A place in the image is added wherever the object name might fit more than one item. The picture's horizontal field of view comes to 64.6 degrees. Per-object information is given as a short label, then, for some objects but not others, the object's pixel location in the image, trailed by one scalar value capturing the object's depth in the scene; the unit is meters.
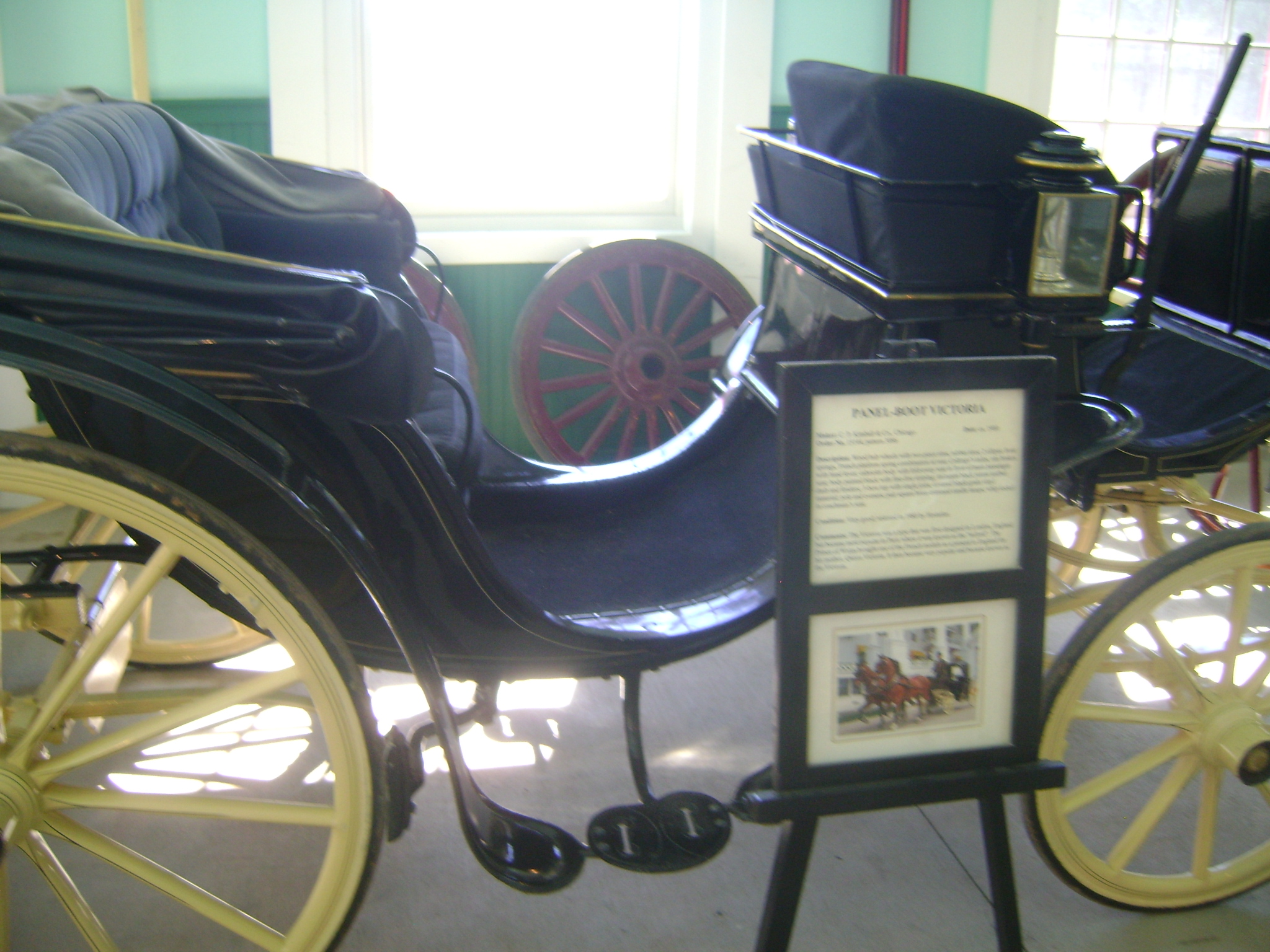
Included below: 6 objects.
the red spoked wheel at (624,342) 3.27
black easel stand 1.20
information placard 1.16
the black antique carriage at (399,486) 1.14
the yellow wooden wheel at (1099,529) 1.59
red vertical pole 3.47
